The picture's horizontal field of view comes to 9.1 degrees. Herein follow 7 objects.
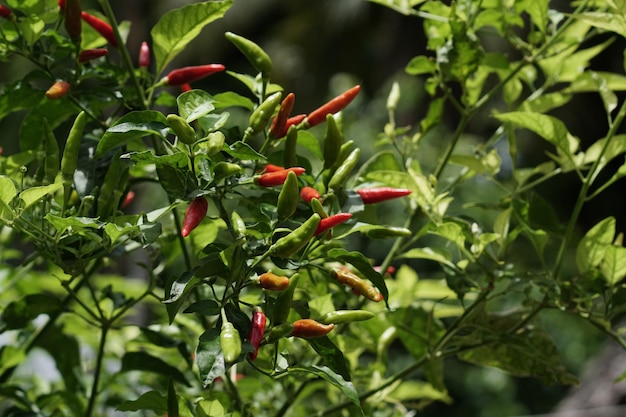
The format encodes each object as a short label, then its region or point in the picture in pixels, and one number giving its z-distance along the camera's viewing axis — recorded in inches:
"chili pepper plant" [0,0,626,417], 82.1
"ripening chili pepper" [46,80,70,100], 84.5
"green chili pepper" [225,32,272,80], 85.0
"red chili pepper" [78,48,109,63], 86.1
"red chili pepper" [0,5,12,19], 85.7
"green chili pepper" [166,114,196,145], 81.3
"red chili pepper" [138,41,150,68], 87.7
